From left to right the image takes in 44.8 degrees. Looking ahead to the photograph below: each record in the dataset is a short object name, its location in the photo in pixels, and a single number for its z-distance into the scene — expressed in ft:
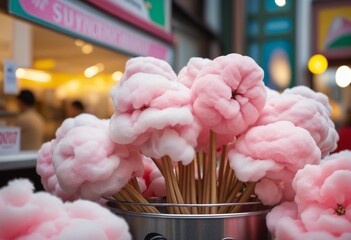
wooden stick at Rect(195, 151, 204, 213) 2.64
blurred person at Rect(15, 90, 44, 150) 8.89
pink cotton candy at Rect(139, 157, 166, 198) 2.89
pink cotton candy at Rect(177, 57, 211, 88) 2.66
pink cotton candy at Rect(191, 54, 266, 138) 2.31
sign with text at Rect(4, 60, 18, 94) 7.24
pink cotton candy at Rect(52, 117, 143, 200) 2.35
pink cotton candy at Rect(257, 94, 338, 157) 2.50
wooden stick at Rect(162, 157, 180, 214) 2.51
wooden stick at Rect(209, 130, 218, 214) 2.54
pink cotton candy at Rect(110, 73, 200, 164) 2.26
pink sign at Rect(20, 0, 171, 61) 7.12
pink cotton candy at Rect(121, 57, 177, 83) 2.54
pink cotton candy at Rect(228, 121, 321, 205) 2.28
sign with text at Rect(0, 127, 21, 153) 6.72
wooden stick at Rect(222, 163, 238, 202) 2.64
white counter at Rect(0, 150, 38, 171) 6.37
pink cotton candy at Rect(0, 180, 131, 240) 1.77
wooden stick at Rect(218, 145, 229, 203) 2.65
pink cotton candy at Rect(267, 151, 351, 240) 2.01
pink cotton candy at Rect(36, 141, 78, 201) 2.84
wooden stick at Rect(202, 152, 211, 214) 2.53
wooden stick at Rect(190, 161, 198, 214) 2.47
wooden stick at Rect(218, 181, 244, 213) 2.59
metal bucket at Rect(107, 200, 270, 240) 2.24
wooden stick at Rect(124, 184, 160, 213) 2.61
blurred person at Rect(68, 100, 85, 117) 16.65
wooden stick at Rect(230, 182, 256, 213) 2.53
